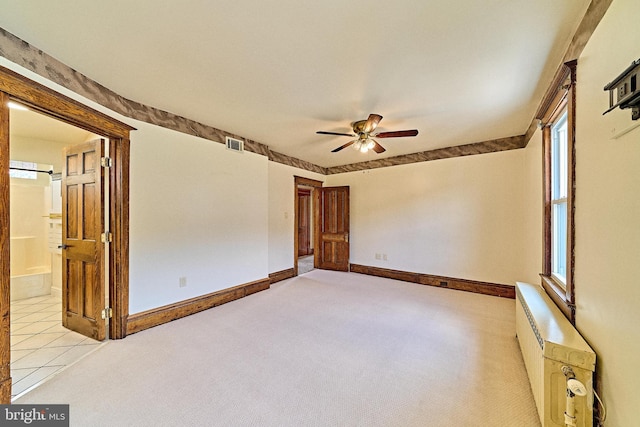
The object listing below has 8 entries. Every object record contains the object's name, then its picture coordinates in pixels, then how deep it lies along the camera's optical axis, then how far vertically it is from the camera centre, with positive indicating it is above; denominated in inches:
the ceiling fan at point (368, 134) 108.7 +39.6
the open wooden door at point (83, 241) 97.3 -12.6
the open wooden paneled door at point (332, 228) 221.1 -15.8
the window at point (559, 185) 64.7 +10.0
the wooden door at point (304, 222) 310.3 -13.7
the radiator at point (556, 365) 49.0 -34.9
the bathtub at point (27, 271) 140.6 -38.8
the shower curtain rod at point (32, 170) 150.8 +27.7
